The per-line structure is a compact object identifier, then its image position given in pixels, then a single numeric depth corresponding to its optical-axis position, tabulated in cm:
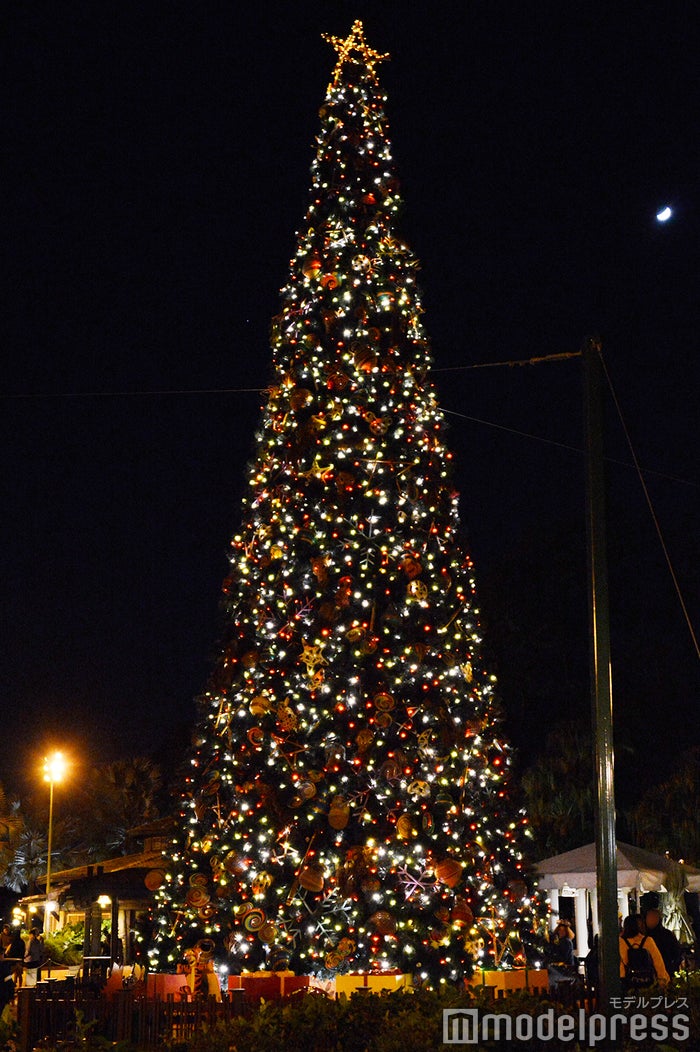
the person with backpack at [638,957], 1205
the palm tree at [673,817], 2709
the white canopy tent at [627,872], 1939
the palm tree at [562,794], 2810
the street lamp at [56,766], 3194
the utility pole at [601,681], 1012
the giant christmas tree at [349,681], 1442
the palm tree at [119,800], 4288
